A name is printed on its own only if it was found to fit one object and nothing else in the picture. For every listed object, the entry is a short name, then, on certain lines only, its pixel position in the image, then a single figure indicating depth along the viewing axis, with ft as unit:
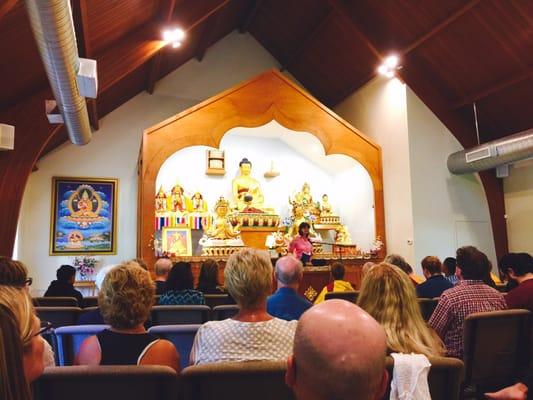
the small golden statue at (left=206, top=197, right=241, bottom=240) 26.66
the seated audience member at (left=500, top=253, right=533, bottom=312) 8.38
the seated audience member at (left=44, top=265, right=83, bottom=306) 12.63
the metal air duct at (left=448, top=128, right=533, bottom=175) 21.21
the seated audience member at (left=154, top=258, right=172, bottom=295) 12.39
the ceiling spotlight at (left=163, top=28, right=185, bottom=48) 20.08
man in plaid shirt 7.77
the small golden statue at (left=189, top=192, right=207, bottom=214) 29.91
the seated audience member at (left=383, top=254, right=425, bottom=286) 11.29
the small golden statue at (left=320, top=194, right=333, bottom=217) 32.01
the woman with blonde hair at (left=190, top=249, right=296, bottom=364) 5.44
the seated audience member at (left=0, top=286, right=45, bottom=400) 2.56
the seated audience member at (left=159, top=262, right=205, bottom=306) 9.98
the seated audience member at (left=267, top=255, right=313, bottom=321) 8.36
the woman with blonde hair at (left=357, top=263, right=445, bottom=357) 5.31
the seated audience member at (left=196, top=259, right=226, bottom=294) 12.18
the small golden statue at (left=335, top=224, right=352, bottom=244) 29.89
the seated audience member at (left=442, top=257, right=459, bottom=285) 14.75
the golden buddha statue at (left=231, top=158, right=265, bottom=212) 30.22
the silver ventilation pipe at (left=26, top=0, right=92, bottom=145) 10.07
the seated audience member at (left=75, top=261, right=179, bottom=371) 5.24
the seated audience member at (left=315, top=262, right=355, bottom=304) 12.31
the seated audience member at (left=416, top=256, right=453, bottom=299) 11.28
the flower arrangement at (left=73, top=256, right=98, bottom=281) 26.76
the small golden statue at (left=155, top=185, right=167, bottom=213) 28.60
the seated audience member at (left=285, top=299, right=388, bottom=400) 2.57
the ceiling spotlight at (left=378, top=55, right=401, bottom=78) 24.41
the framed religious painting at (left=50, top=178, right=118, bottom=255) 27.17
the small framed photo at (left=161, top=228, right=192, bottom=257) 27.07
